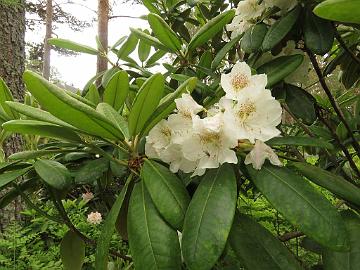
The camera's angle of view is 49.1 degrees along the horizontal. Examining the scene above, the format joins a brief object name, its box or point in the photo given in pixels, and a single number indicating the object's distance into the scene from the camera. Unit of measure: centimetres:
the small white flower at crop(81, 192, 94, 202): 150
